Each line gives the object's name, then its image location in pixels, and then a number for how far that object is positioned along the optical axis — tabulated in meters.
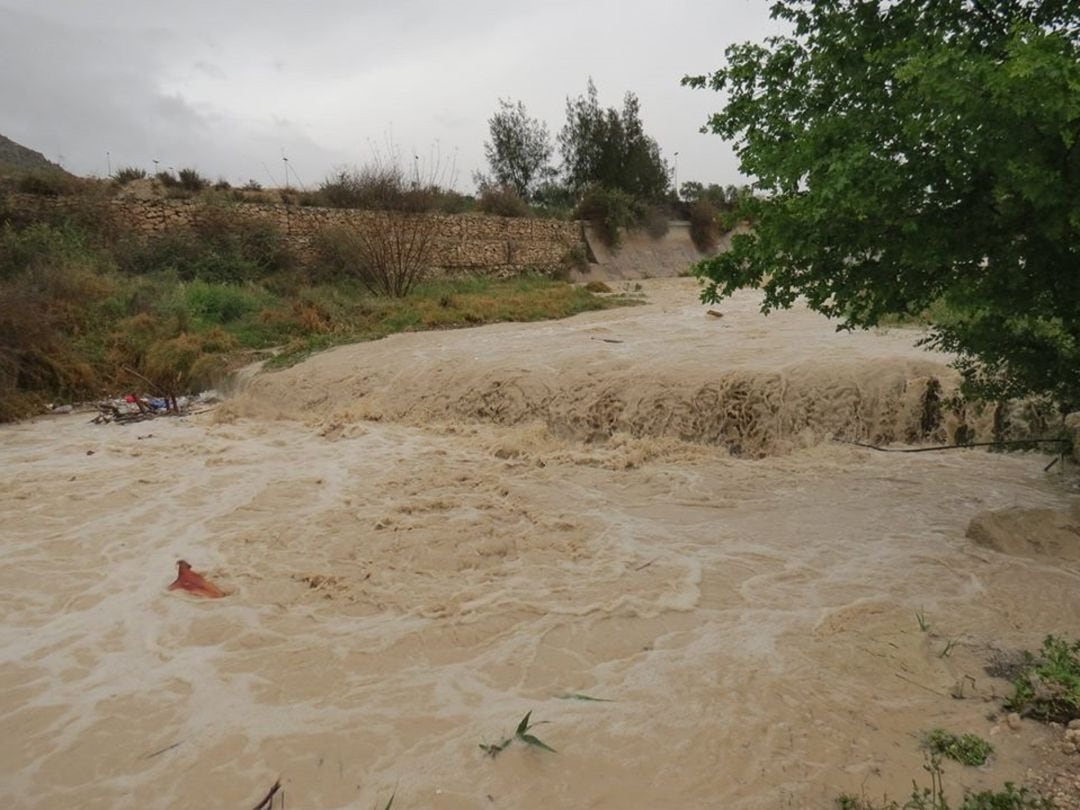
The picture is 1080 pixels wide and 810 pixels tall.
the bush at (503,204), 24.62
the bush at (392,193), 17.17
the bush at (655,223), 26.20
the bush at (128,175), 21.19
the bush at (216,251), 16.34
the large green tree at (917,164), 2.58
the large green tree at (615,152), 27.94
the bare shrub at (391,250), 16.23
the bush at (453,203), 22.56
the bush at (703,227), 27.52
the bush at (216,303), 13.60
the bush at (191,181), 21.38
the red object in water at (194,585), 4.29
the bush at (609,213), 25.42
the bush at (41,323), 10.40
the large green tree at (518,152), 30.70
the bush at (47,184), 16.52
